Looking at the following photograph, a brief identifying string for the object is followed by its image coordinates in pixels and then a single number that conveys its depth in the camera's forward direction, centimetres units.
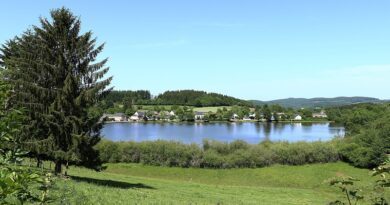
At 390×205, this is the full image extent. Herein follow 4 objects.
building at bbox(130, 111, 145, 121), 17125
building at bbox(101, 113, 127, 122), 16925
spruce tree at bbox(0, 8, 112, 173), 2345
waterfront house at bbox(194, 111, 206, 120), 16991
